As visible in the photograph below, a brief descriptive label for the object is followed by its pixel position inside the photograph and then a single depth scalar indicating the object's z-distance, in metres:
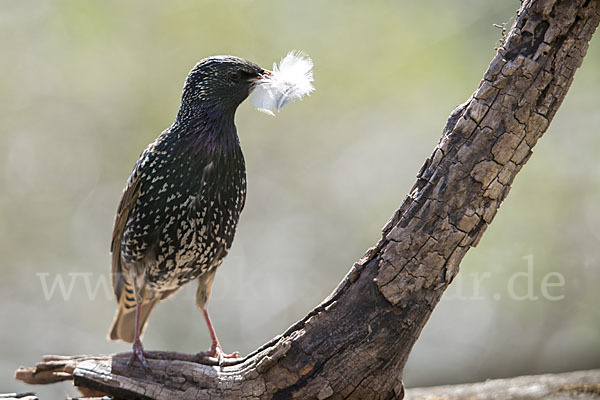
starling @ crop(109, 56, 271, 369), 8.35
